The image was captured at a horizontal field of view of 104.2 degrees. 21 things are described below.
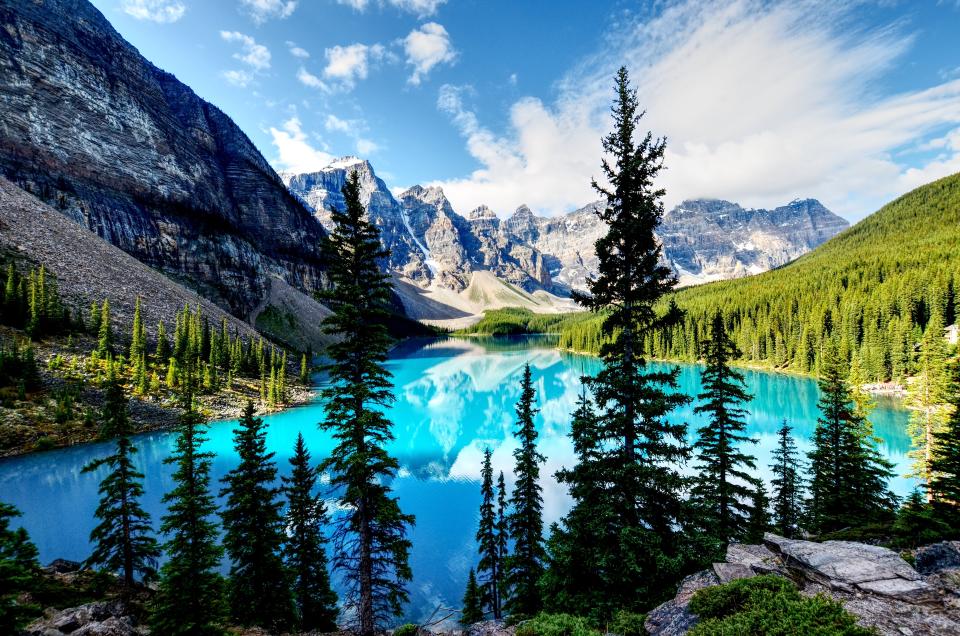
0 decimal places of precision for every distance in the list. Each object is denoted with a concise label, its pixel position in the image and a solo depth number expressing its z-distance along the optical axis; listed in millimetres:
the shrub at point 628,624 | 9125
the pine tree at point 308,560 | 15531
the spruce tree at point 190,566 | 9594
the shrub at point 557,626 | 9266
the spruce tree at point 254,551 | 13781
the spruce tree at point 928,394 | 21903
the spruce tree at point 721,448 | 16406
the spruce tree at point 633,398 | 11477
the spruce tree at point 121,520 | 14609
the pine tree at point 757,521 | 15251
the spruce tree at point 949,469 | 11383
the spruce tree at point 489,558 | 19344
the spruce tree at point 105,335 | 51469
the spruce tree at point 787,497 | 22062
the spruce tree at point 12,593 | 5812
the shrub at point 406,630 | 13280
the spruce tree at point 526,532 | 16953
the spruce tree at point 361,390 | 13109
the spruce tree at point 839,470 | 18938
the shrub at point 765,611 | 6637
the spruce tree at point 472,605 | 18469
